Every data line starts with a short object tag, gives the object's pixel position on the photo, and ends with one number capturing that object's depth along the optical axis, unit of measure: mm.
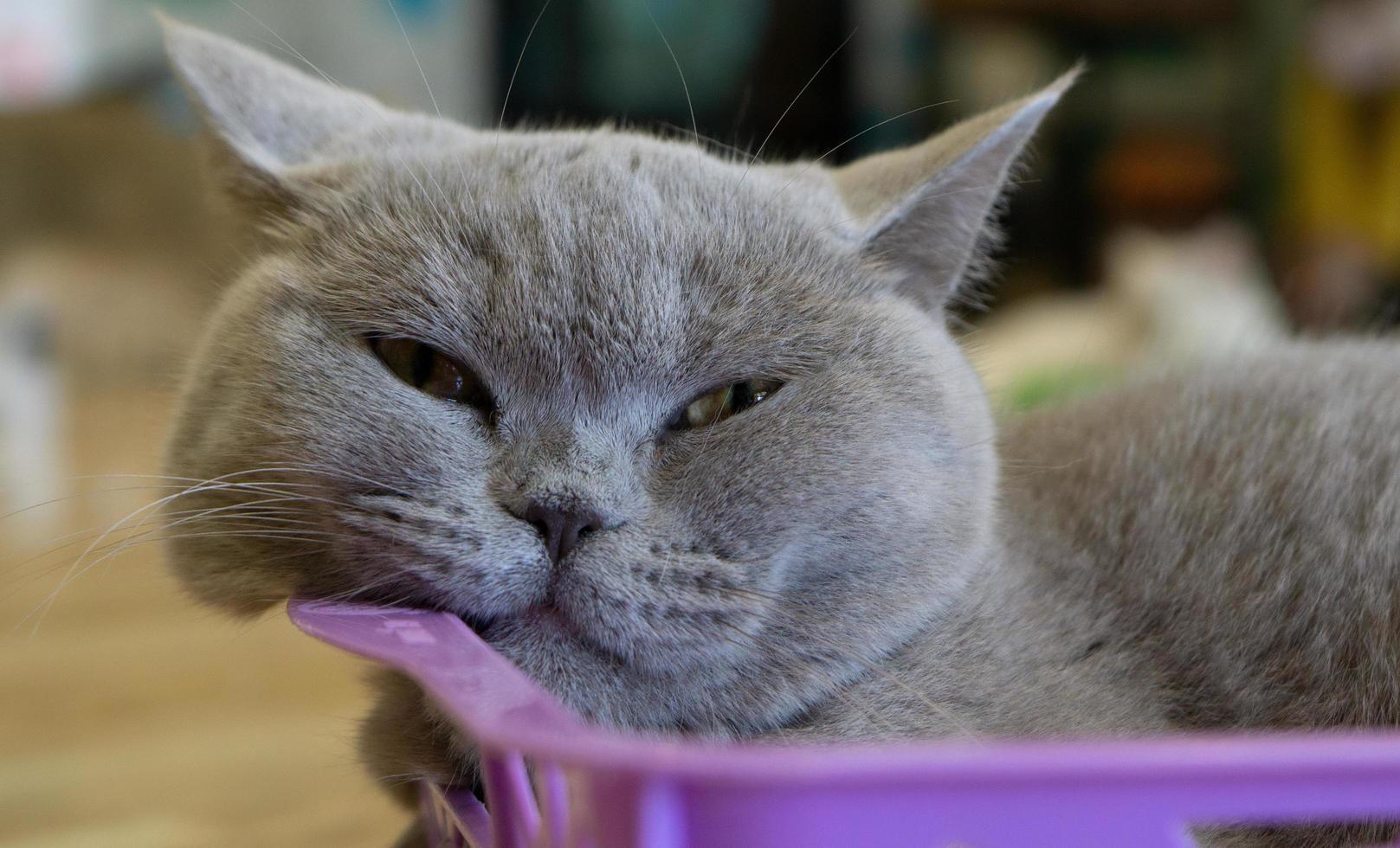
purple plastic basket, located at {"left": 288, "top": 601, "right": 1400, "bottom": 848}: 327
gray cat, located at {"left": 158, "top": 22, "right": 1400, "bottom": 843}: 397
